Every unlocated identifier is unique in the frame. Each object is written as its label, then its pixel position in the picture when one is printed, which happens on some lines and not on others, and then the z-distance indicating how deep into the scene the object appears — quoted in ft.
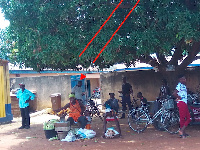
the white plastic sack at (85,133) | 24.88
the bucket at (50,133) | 25.88
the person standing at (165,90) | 29.71
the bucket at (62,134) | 24.82
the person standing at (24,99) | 32.09
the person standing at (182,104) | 23.81
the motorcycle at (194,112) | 25.95
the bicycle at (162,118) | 25.86
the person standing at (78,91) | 35.70
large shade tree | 21.95
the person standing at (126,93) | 37.62
